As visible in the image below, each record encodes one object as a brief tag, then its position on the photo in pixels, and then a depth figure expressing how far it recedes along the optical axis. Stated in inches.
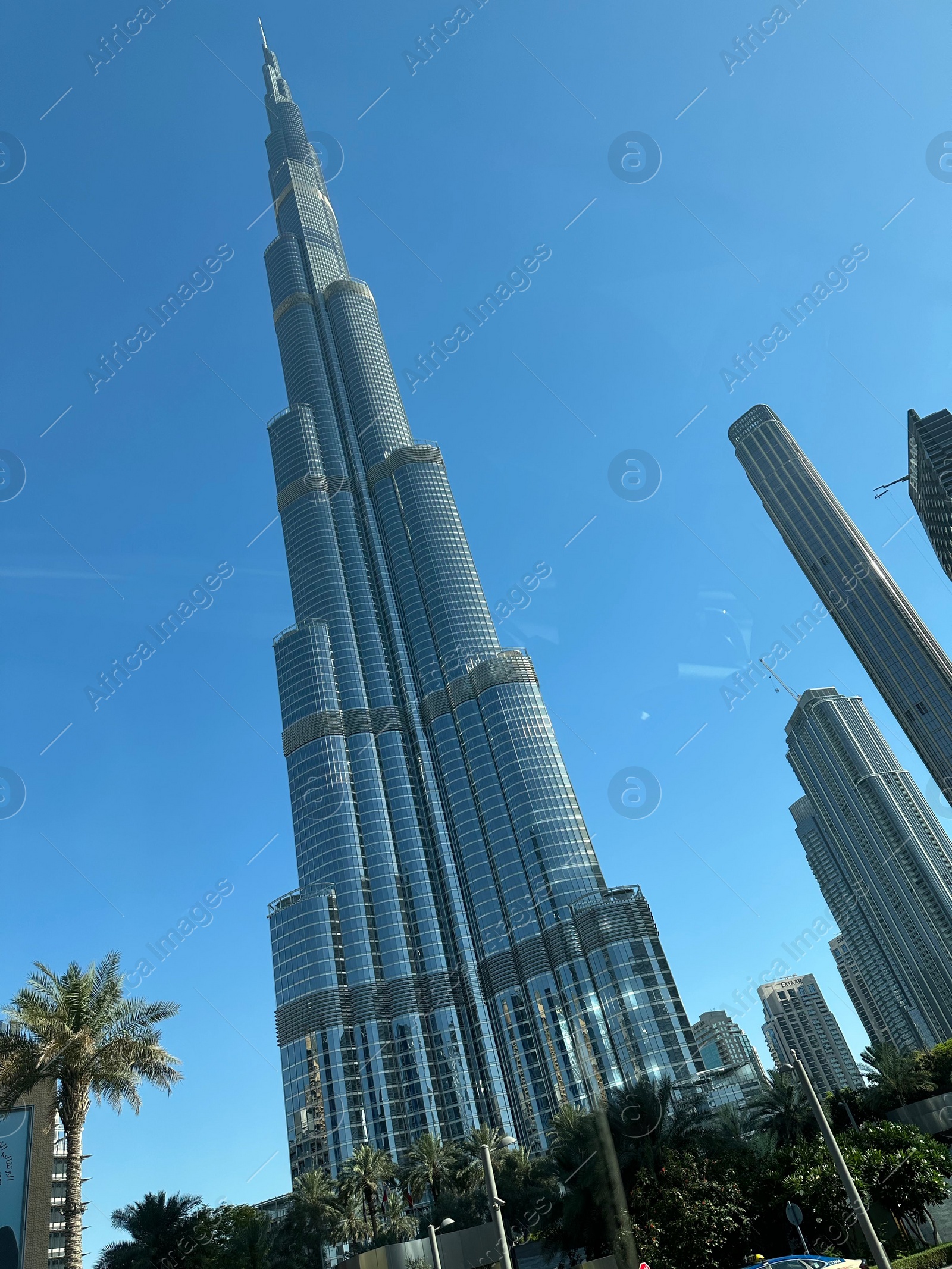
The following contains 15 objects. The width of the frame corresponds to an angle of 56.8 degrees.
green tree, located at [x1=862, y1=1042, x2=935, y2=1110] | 2472.9
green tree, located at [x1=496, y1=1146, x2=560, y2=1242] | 2458.2
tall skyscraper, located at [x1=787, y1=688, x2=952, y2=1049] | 7539.4
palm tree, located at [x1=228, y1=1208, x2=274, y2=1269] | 1950.1
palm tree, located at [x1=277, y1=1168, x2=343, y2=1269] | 2671.3
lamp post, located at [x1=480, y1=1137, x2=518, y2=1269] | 922.1
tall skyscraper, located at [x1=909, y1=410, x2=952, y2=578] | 5246.1
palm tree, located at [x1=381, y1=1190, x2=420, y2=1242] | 2645.2
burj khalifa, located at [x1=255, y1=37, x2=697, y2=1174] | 5024.6
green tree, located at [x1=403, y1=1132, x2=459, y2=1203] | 2664.9
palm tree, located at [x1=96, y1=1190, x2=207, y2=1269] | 1502.2
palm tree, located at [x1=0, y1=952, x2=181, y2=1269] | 1055.6
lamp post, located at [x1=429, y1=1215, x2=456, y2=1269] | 1136.8
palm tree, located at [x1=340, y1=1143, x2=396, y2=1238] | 2493.8
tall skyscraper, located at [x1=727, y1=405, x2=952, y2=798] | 7003.0
